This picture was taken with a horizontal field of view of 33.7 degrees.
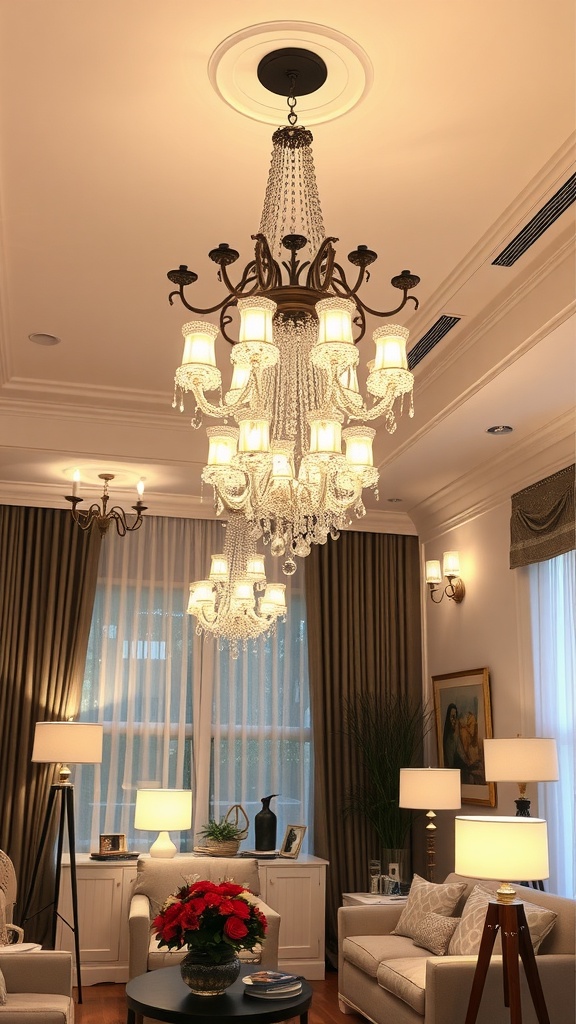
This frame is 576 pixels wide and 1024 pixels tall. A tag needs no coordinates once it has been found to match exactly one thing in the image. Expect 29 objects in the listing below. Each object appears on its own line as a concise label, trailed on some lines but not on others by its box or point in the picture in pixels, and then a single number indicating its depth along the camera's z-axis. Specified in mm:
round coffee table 3832
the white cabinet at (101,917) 6258
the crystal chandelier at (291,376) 2979
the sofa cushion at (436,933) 4988
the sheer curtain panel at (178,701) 7023
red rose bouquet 4059
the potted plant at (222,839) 6598
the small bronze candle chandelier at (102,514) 6113
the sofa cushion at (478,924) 4344
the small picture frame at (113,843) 6488
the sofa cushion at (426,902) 5211
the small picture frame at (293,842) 6766
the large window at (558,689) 5359
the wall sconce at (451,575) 6746
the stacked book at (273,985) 4117
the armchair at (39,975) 4367
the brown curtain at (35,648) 6574
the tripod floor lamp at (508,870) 3910
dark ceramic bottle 6828
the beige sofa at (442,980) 4230
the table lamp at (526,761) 5035
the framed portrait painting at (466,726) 6320
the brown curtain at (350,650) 7172
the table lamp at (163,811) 6102
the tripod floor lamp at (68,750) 6117
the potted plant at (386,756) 7078
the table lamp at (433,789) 5801
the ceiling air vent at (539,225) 3922
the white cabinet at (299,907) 6539
